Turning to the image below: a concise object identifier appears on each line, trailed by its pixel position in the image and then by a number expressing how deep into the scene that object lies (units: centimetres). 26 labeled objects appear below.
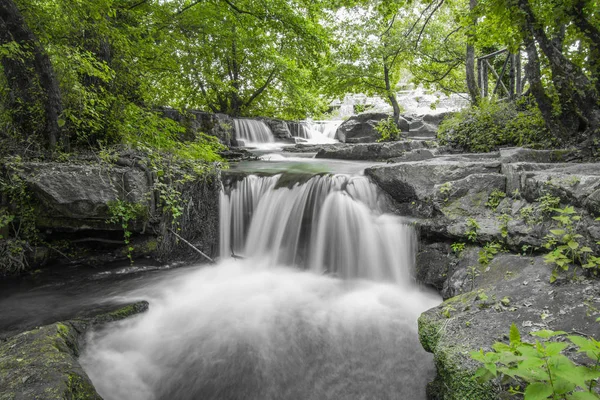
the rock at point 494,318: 206
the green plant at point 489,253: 332
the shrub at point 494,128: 630
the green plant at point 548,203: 311
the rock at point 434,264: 391
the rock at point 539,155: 495
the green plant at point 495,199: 400
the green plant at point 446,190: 430
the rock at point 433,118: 1644
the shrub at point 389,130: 1213
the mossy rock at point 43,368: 196
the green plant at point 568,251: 253
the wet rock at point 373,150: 922
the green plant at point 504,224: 336
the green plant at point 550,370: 125
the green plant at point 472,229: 363
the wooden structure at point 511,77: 868
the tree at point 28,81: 427
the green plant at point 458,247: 372
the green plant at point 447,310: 264
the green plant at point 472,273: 329
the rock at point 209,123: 1155
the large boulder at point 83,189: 444
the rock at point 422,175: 464
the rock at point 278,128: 1478
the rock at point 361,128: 1455
